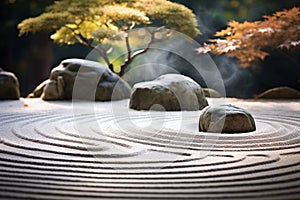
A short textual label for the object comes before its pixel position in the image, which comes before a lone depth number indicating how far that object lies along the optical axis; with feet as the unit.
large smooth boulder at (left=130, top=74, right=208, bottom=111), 16.89
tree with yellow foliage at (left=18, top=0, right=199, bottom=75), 23.39
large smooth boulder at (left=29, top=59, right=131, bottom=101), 21.30
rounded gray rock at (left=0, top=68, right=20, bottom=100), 21.35
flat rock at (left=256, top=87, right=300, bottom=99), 22.97
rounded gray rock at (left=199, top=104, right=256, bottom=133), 11.42
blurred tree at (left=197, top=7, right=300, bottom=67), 21.83
